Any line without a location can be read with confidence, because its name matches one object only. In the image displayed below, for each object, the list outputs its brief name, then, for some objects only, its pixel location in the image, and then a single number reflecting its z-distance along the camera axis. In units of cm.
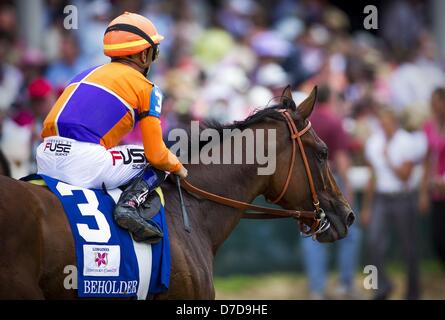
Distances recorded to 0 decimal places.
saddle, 1060
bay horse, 945
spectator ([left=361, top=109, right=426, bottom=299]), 2231
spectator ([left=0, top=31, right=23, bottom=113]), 2352
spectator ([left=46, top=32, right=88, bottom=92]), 2455
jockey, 1054
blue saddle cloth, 998
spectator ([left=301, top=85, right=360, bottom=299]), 2069
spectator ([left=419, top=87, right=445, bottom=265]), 1997
